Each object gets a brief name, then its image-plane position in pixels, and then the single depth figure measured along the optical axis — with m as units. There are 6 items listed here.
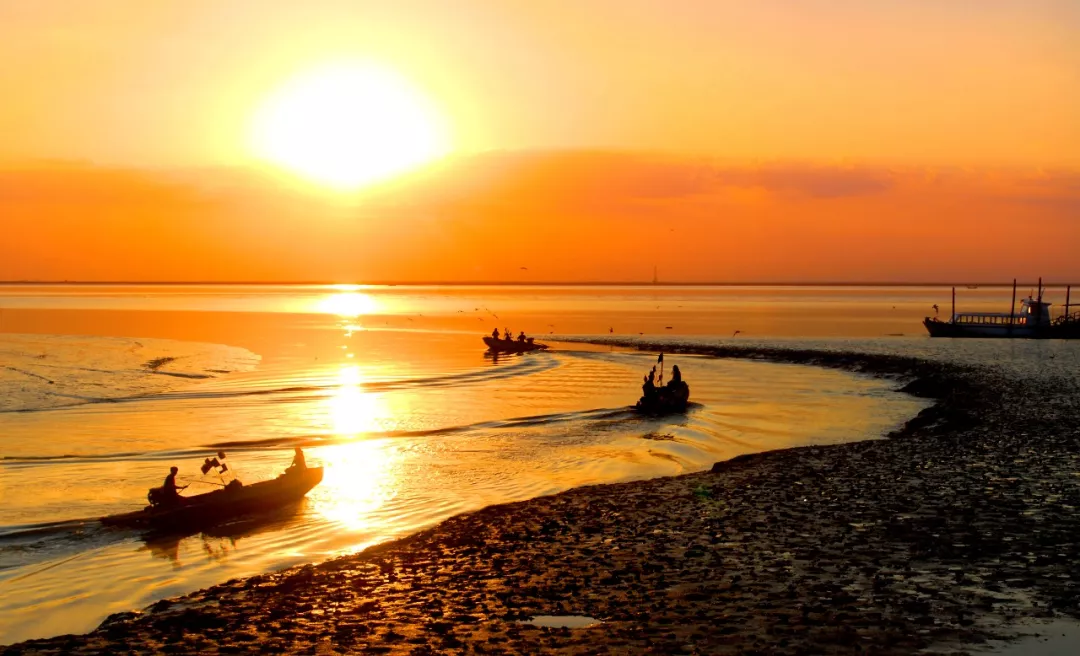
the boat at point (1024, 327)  108.19
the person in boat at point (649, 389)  50.72
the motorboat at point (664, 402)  50.34
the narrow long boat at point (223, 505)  26.08
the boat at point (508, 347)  96.69
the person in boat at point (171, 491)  26.67
